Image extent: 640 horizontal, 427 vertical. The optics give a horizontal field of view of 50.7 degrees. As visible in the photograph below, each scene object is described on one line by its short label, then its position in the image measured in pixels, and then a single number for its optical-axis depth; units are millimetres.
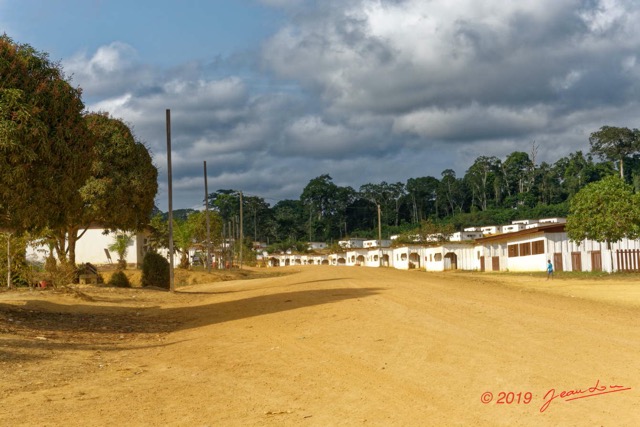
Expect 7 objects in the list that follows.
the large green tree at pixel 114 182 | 29641
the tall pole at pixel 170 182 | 30797
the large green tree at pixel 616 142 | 118062
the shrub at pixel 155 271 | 34156
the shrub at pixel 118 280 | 33562
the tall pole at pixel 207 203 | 50188
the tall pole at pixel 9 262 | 31961
